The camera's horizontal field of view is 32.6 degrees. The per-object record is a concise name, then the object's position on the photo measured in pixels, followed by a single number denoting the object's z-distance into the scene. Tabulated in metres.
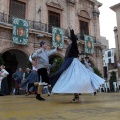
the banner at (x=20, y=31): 14.32
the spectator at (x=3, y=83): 10.24
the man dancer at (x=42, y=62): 5.31
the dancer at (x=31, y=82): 8.22
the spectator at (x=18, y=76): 11.77
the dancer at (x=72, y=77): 4.39
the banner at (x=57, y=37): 16.41
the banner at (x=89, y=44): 18.88
